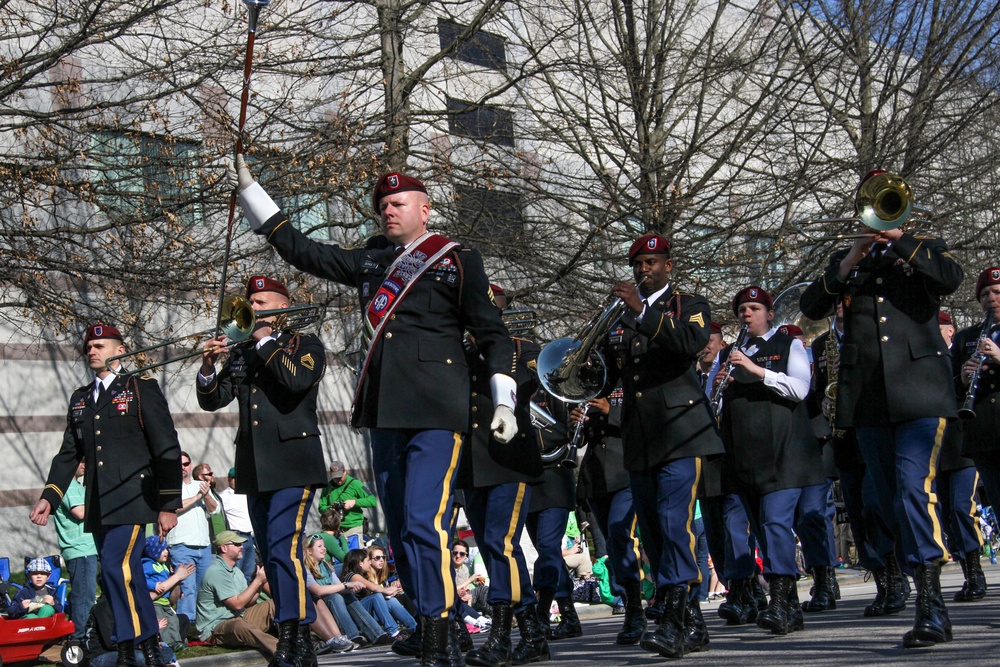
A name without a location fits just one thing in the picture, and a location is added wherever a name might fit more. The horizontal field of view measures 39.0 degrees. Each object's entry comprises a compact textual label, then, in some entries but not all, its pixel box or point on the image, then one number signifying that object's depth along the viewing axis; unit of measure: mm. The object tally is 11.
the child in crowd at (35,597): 11062
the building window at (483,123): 16562
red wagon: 10211
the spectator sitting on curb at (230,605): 11312
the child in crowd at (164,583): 11219
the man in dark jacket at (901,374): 6836
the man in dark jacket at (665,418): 7102
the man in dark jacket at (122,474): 8195
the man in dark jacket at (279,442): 7441
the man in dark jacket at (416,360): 6133
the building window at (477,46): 16641
